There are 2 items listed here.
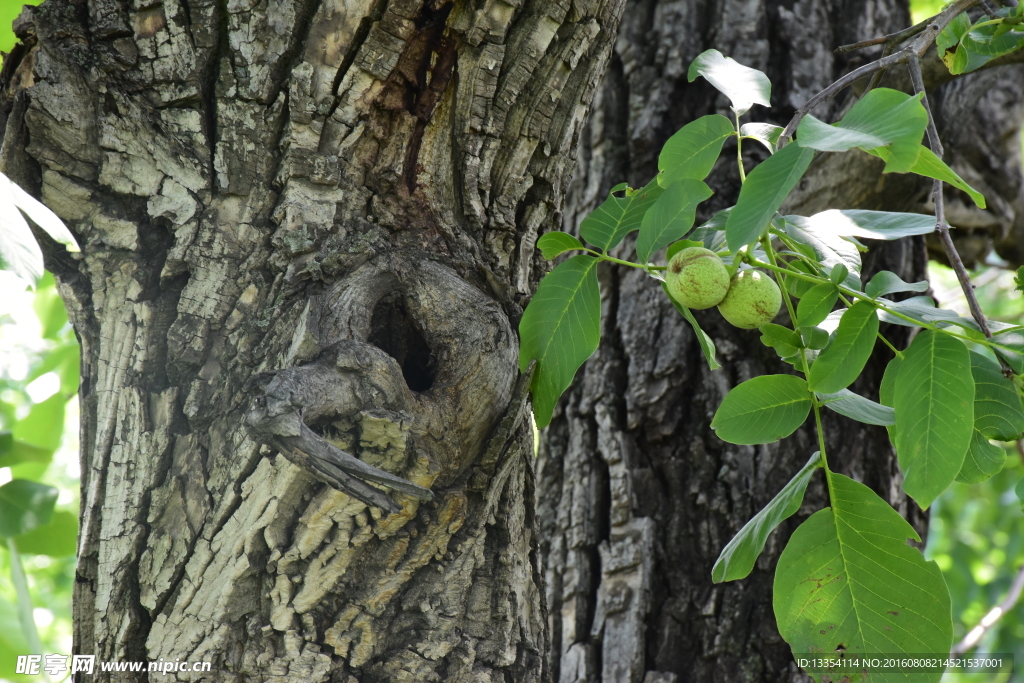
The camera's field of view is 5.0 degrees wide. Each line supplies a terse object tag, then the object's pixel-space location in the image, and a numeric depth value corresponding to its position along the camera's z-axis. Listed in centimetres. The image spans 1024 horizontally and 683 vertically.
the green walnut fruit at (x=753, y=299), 818
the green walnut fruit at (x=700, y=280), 816
